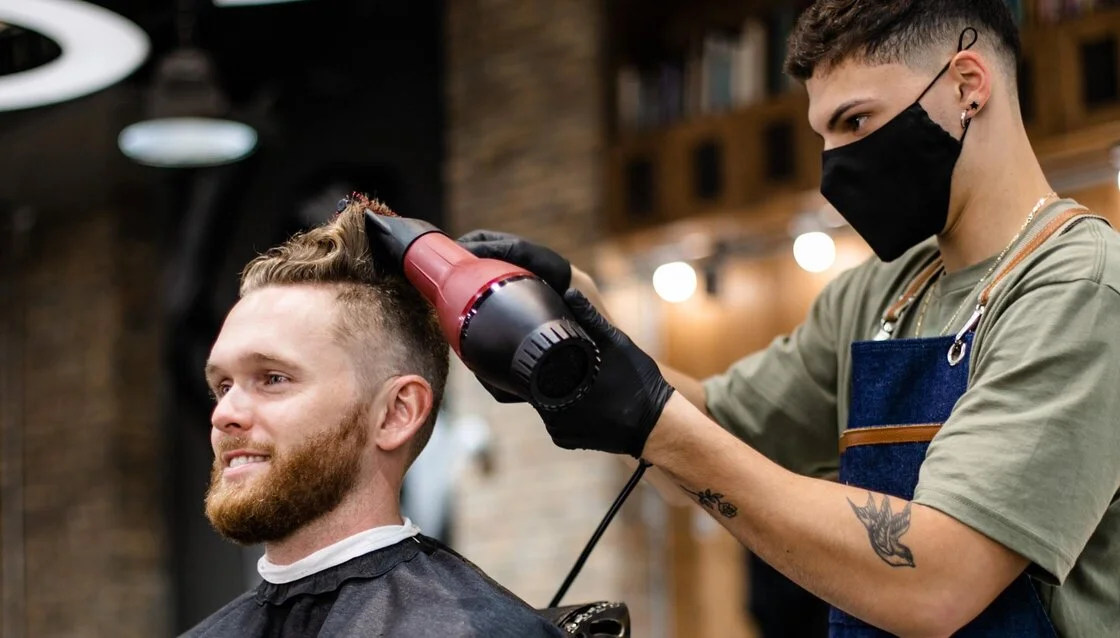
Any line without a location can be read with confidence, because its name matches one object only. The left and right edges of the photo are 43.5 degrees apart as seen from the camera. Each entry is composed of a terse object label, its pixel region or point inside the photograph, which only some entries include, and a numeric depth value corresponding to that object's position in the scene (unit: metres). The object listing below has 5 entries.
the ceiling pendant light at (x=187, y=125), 4.74
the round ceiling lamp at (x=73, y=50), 2.75
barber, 1.53
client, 1.86
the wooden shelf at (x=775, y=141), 4.46
